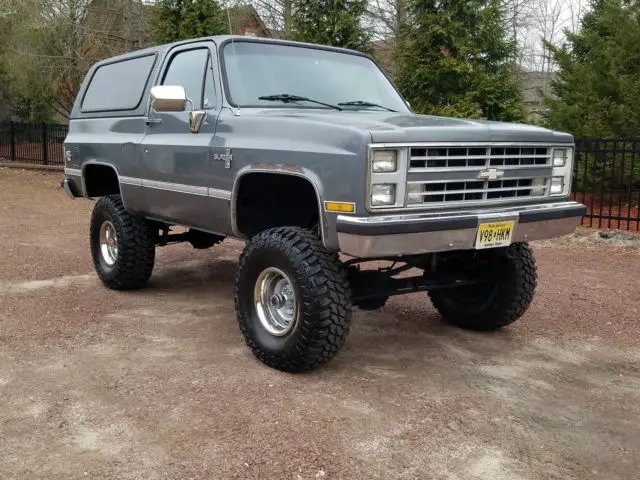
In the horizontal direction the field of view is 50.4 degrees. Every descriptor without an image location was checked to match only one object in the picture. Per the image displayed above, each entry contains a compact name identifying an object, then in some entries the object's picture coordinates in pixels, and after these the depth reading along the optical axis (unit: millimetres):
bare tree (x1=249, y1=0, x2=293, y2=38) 23812
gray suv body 3783
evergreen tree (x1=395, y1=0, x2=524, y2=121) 12258
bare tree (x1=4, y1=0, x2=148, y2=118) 18641
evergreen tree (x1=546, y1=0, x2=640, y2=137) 10898
